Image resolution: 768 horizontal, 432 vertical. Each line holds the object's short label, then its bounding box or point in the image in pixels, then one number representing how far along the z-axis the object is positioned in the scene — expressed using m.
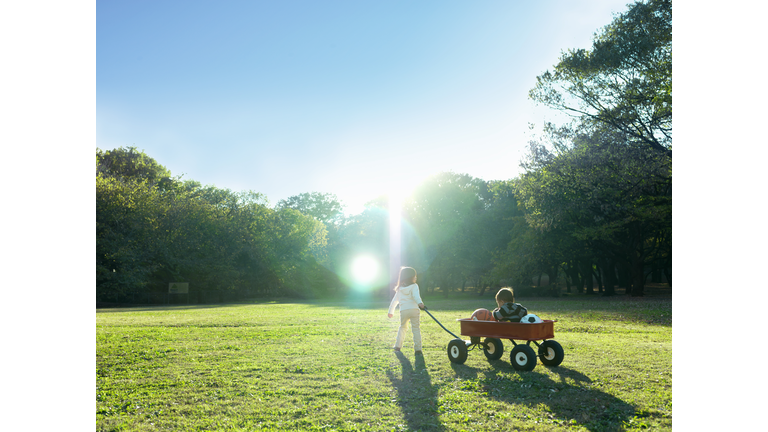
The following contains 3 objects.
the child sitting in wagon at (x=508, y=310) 7.18
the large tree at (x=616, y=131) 18.16
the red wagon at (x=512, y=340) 6.79
